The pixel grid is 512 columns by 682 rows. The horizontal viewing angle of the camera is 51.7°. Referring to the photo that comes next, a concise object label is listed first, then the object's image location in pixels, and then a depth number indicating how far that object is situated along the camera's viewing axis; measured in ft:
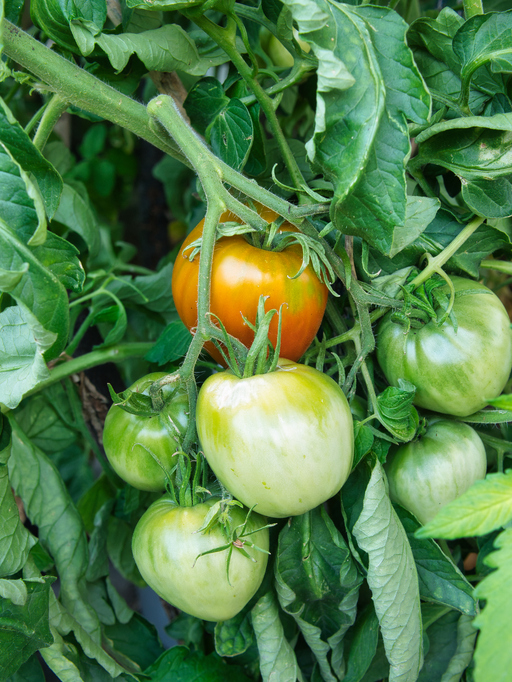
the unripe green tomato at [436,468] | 1.76
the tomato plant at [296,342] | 1.41
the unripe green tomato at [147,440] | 1.77
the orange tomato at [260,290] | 1.67
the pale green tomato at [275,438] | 1.39
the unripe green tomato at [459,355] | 1.70
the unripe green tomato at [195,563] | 1.57
